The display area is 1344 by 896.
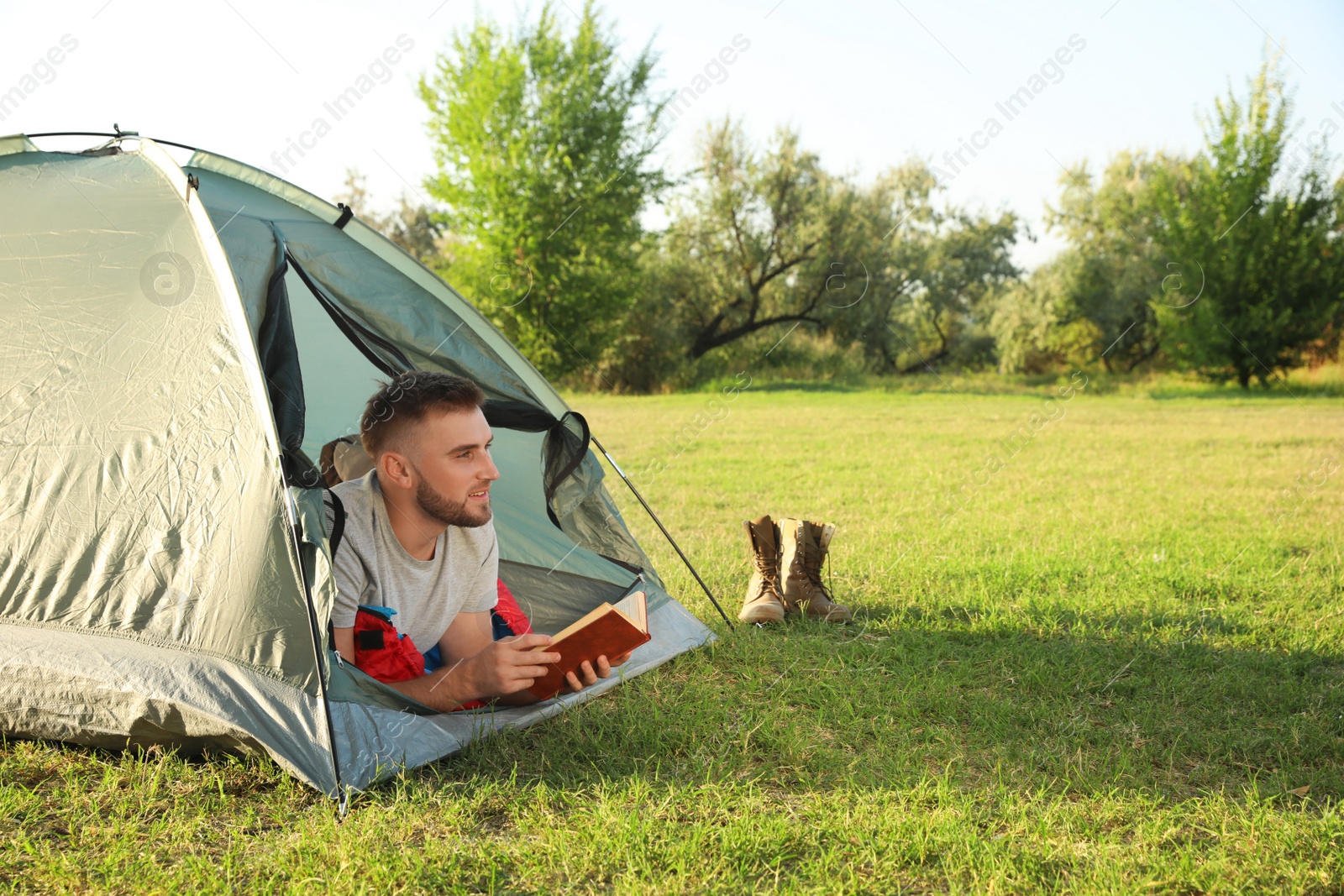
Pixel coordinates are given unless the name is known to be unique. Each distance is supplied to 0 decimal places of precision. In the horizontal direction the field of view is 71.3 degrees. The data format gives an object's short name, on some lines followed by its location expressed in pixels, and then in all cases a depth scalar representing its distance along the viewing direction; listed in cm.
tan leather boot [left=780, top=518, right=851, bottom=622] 387
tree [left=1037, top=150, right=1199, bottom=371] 2362
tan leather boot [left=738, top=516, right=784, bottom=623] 394
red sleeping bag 269
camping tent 243
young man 264
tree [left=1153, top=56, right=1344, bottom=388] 1808
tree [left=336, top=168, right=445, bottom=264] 3134
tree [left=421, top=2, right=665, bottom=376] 1822
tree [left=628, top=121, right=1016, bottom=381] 2245
